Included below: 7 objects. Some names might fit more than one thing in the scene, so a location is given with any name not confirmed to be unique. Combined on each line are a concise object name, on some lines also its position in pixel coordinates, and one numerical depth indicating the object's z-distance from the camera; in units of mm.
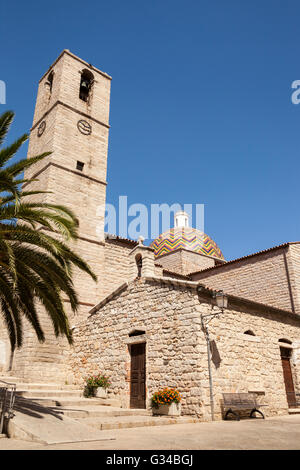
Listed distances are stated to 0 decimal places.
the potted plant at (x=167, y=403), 9750
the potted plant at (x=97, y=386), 12430
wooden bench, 9831
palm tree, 7270
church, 10617
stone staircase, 6327
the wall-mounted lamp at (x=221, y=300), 10422
